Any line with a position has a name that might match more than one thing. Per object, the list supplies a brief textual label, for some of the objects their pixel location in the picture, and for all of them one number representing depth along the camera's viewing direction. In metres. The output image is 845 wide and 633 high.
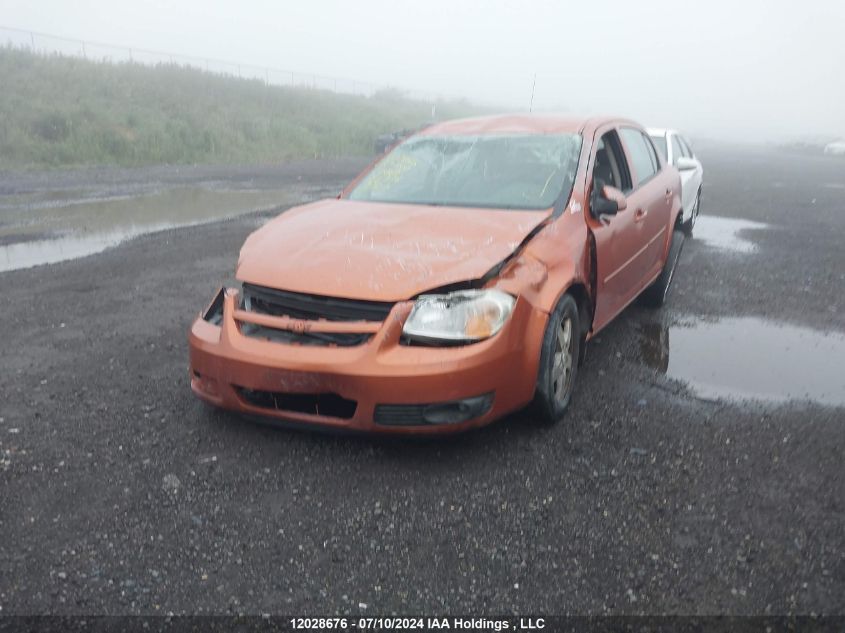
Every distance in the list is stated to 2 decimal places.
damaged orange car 3.28
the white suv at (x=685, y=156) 9.64
